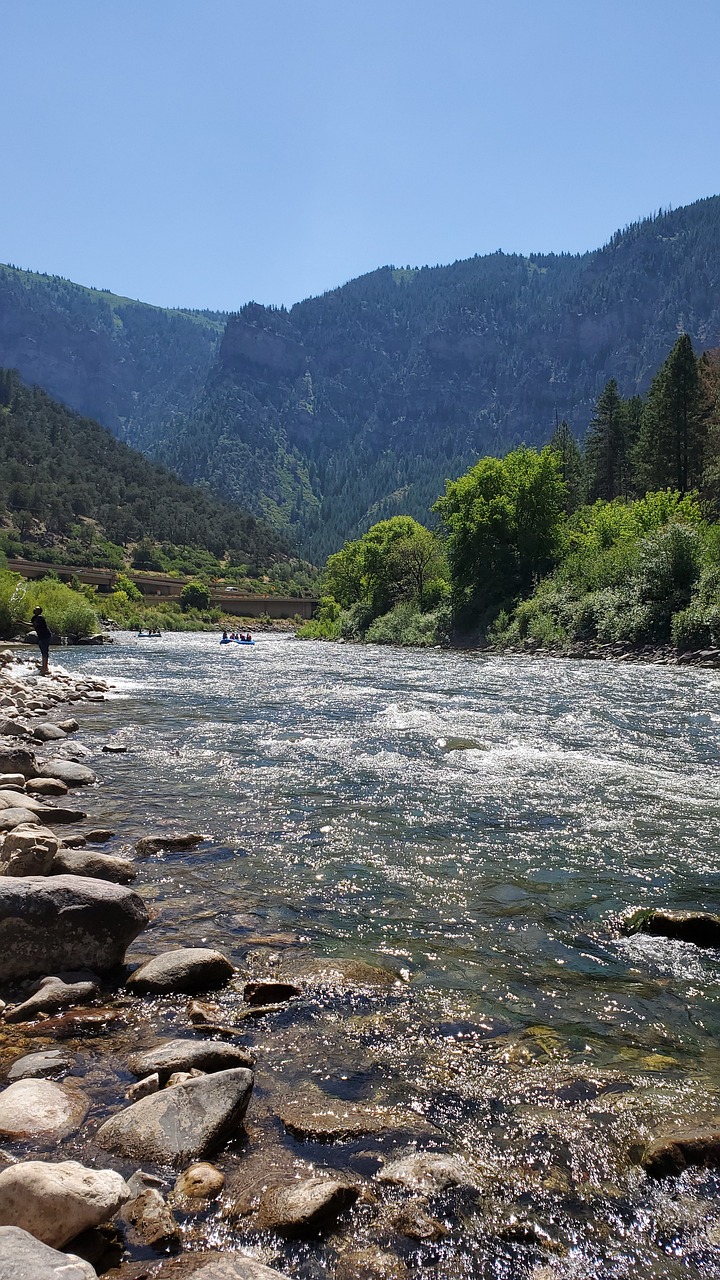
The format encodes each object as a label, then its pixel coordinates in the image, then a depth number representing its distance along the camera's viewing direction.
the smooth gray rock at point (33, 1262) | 2.71
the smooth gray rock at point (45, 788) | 11.55
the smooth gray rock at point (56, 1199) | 3.20
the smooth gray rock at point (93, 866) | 7.40
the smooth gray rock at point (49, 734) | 16.66
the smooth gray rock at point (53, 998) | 5.47
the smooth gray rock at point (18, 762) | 12.14
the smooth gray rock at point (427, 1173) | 3.86
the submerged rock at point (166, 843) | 9.22
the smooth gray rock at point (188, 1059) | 4.71
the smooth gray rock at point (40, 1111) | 4.11
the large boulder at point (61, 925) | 5.95
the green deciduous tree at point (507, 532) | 61.88
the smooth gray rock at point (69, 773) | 12.47
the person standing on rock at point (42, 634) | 30.05
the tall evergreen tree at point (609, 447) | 83.81
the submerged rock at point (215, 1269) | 3.07
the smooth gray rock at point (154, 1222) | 3.42
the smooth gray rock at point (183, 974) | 5.95
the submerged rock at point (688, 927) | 6.93
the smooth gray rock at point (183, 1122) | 4.01
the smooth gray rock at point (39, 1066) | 4.70
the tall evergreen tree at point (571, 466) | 89.06
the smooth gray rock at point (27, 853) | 7.06
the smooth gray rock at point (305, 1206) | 3.56
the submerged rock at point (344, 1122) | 4.27
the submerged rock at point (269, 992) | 5.80
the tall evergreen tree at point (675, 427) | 65.69
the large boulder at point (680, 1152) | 4.05
